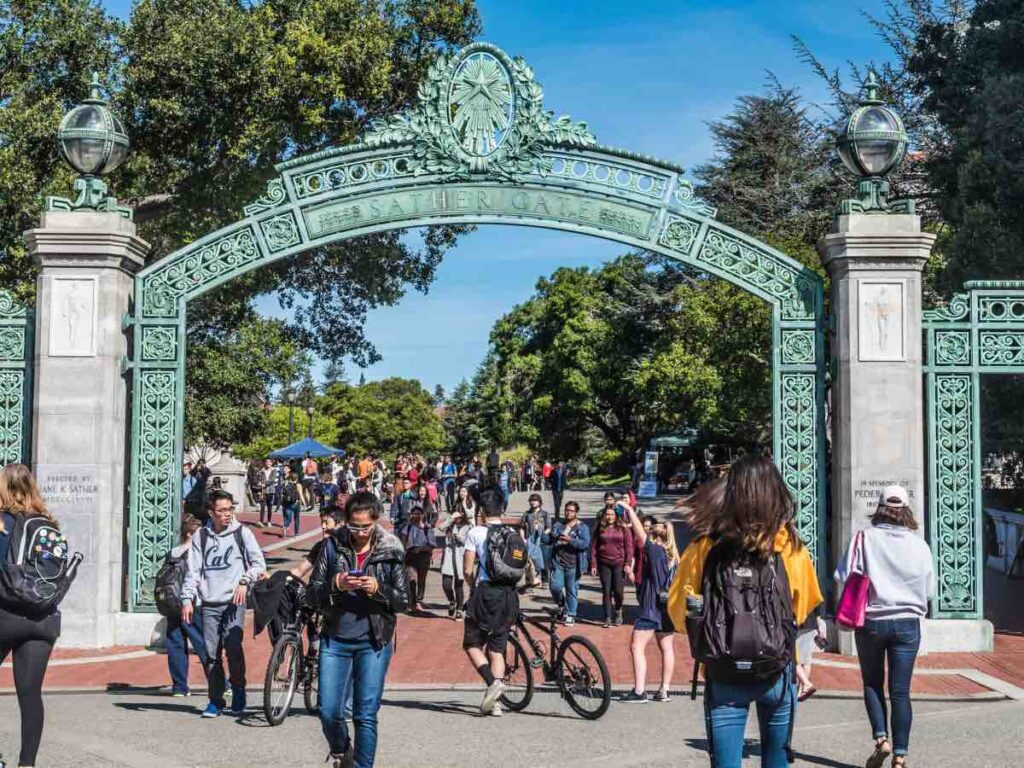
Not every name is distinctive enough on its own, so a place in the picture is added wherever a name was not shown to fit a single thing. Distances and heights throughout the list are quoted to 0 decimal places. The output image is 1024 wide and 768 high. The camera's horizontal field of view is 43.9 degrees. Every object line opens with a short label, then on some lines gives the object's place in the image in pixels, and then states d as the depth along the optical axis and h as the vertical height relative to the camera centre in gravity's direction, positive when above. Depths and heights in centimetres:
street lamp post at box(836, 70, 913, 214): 1252 +303
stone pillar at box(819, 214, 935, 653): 1226 +89
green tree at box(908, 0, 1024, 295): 1988 +536
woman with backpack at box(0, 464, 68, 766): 657 -90
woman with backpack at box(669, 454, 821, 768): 495 -56
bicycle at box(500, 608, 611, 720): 924 -163
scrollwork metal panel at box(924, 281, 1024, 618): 1231 +43
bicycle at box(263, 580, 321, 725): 884 -154
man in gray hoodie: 926 -95
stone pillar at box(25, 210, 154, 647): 1233 +49
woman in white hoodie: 715 -76
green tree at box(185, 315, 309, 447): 2752 +164
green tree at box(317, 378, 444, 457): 10012 +250
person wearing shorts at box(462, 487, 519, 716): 933 -129
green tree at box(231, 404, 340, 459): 6500 +128
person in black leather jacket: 657 -97
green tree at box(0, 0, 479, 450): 1680 +510
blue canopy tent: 3975 +7
